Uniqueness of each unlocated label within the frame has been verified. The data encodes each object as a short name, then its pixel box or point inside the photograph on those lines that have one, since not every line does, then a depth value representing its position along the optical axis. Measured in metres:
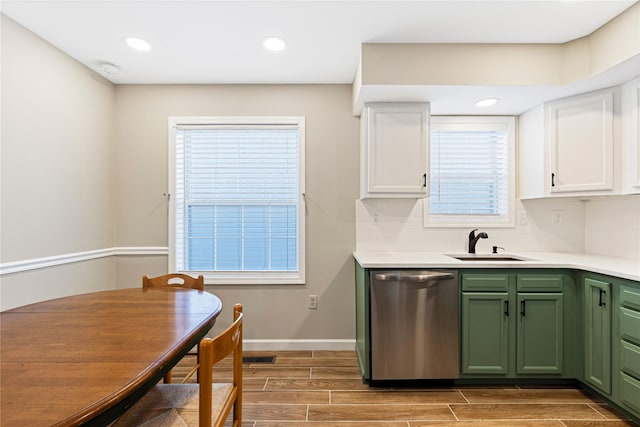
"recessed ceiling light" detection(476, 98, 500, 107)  2.68
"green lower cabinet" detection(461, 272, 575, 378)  2.39
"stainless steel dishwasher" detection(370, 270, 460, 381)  2.40
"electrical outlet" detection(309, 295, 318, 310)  3.12
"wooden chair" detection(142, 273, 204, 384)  2.22
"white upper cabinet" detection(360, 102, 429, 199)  2.70
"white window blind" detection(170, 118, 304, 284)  3.12
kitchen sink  2.87
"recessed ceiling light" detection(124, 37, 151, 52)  2.35
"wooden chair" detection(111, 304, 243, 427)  1.06
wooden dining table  0.85
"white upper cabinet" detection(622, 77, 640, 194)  2.29
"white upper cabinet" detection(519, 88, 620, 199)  2.44
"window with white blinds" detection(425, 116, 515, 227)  3.13
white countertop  2.13
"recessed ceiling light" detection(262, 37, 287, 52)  2.34
